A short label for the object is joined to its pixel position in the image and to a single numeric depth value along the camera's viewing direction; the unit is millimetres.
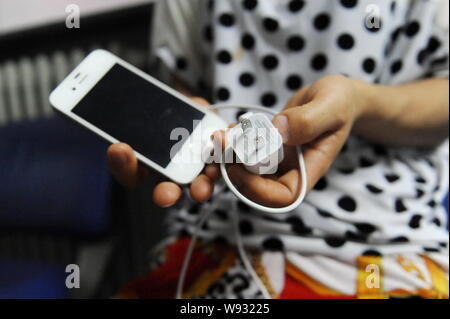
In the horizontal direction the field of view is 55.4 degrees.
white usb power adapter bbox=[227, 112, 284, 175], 344
